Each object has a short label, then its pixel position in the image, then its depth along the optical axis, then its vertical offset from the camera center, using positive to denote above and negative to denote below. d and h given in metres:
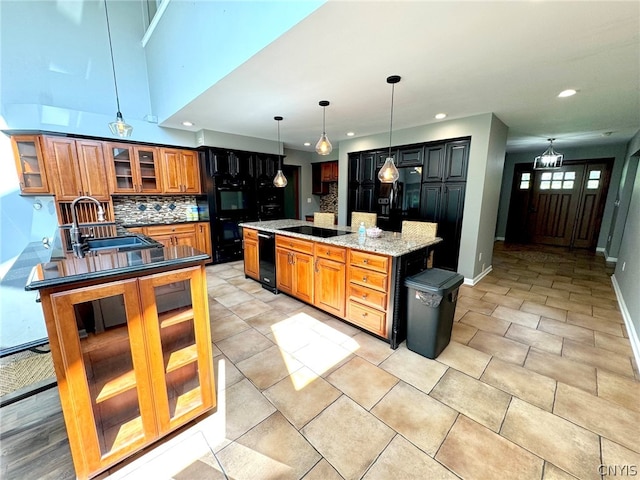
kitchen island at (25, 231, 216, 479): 1.12 -0.76
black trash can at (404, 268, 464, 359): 2.12 -0.97
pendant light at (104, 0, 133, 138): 3.03 +0.82
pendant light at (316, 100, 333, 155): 3.01 +0.60
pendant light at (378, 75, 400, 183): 2.74 +0.26
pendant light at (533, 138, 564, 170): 5.12 +0.76
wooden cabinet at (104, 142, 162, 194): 4.13 +0.47
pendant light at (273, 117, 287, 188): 3.92 +0.26
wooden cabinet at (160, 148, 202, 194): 4.61 +0.47
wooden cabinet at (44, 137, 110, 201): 3.65 +0.43
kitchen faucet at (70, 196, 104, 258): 1.85 -0.33
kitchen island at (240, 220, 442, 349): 2.33 -0.79
